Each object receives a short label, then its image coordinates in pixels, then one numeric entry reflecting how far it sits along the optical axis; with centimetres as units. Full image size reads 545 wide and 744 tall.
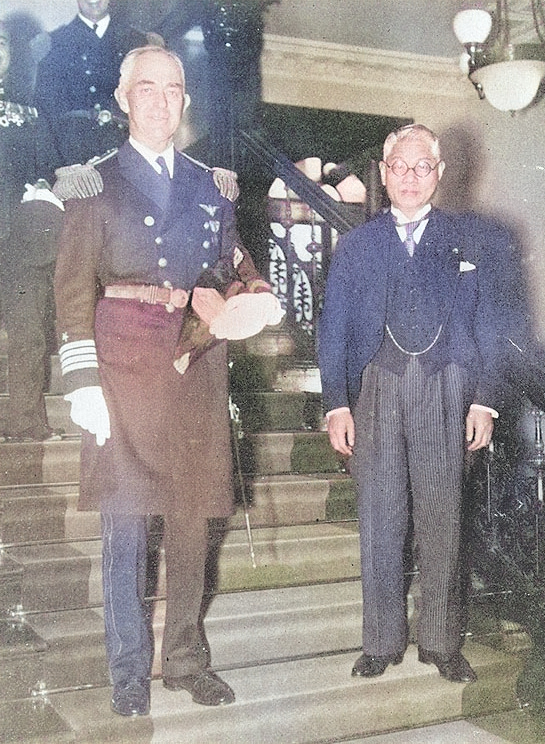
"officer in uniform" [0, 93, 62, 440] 325
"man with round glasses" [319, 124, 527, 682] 249
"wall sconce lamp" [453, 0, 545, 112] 461
